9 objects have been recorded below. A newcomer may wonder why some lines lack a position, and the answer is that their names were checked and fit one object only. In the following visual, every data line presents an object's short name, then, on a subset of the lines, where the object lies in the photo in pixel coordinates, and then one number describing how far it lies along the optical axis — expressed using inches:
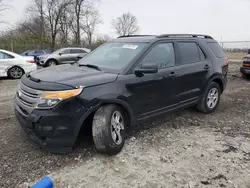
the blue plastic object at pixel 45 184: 54.4
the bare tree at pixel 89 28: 1323.0
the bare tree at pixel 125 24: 1930.1
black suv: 93.1
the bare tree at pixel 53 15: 1137.4
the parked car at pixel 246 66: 284.0
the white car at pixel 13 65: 304.2
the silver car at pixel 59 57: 498.5
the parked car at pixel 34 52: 680.8
